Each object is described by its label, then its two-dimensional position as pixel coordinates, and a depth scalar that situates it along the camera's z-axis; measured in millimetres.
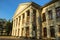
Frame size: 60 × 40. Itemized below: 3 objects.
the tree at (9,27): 40497
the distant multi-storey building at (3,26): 40775
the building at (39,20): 20464
